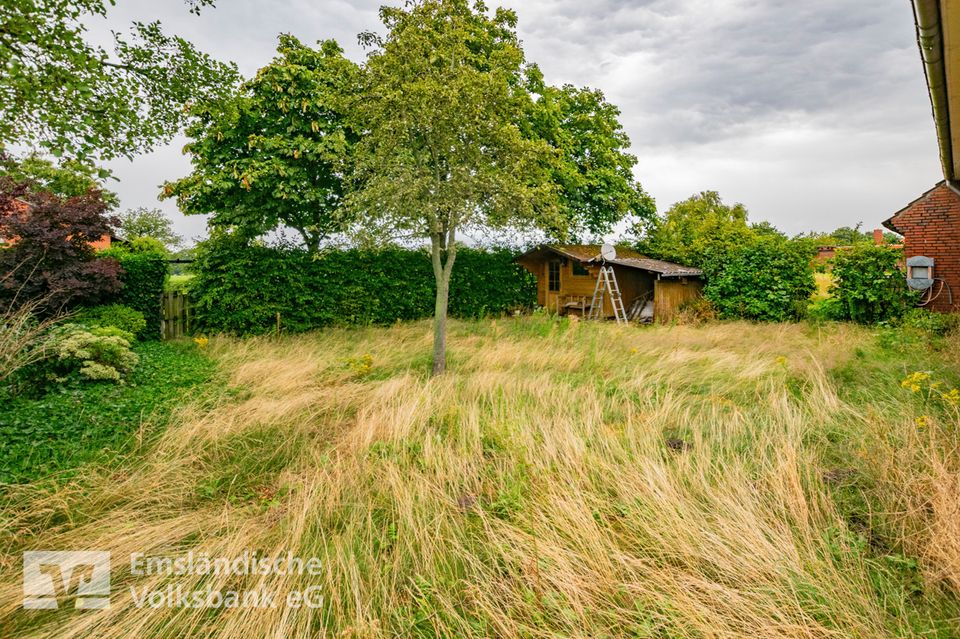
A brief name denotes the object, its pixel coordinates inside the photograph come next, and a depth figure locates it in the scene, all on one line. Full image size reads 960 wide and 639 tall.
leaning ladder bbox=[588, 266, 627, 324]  14.27
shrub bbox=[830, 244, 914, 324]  11.38
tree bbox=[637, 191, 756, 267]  16.47
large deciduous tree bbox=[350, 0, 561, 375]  6.77
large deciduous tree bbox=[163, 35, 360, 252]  10.44
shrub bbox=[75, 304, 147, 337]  8.27
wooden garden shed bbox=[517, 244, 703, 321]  14.43
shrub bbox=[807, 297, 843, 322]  12.38
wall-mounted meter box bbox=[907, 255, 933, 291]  11.26
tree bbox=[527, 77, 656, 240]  14.95
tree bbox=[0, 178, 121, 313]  7.65
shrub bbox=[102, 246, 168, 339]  9.10
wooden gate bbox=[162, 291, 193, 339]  9.77
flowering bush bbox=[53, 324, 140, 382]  5.26
